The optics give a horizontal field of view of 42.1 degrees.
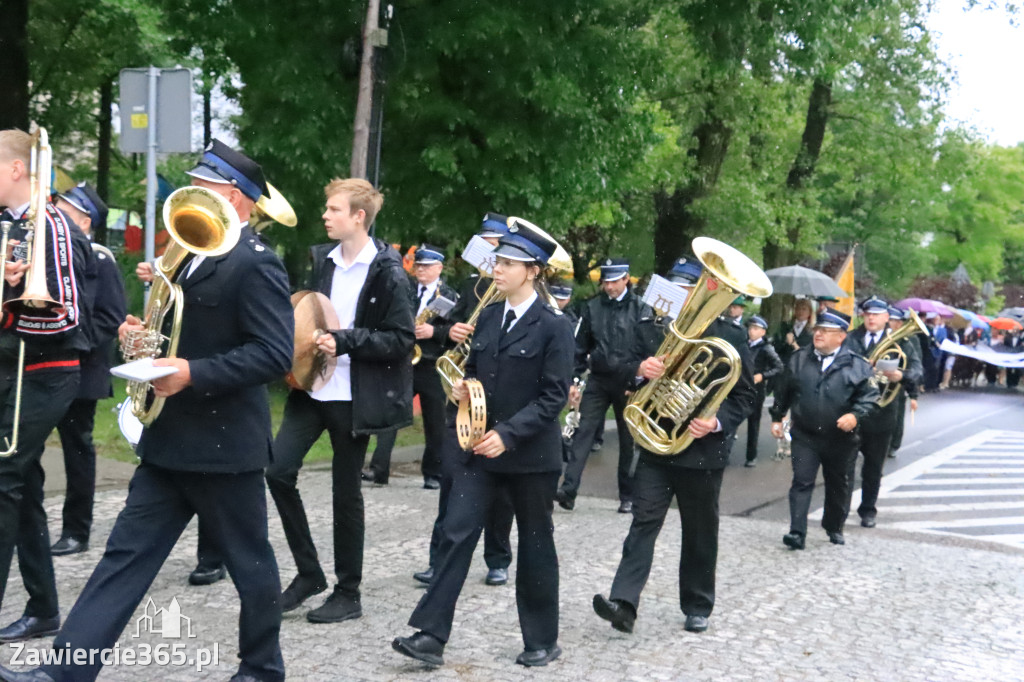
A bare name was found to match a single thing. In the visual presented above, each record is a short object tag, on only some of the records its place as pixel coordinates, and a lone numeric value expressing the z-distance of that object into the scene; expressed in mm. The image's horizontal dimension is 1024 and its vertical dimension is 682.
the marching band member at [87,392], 7293
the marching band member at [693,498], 6582
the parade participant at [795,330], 16561
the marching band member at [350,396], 6031
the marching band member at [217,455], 4391
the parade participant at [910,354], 11617
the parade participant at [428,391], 10203
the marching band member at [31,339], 4996
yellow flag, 21734
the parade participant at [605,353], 10297
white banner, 18770
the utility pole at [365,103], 12078
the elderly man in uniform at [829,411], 9469
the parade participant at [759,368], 14141
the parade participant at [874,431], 10602
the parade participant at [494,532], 7199
